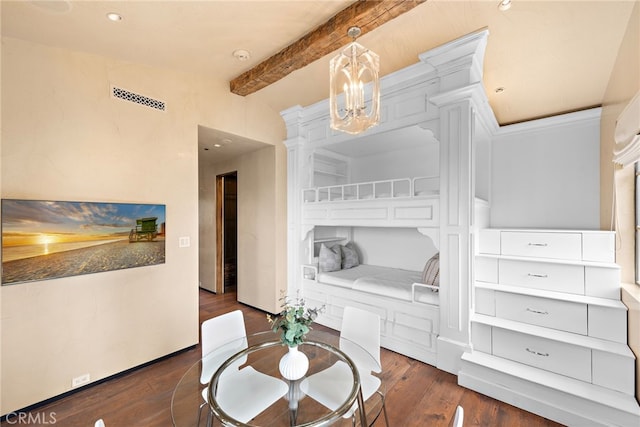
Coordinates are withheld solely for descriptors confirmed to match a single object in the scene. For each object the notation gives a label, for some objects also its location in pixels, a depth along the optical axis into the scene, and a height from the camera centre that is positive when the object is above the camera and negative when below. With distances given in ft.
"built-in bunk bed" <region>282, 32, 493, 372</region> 7.74 +0.15
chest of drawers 6.04 -2.75
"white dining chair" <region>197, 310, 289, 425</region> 4.52 -3.30
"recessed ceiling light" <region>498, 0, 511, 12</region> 5.69 +4.66
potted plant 4.90 -2.38
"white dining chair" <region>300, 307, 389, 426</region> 4.64 -3.23
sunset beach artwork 6.15 -0.63
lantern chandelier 5.55 +2.76
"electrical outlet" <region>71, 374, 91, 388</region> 6.96 -4.54
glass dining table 4.27 -3.31
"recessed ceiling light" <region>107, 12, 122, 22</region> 6.13 +4.78
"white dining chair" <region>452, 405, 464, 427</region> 3.04 -2.48
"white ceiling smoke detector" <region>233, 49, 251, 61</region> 8.12 +5.15
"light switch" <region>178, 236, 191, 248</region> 9.23 -1.01
